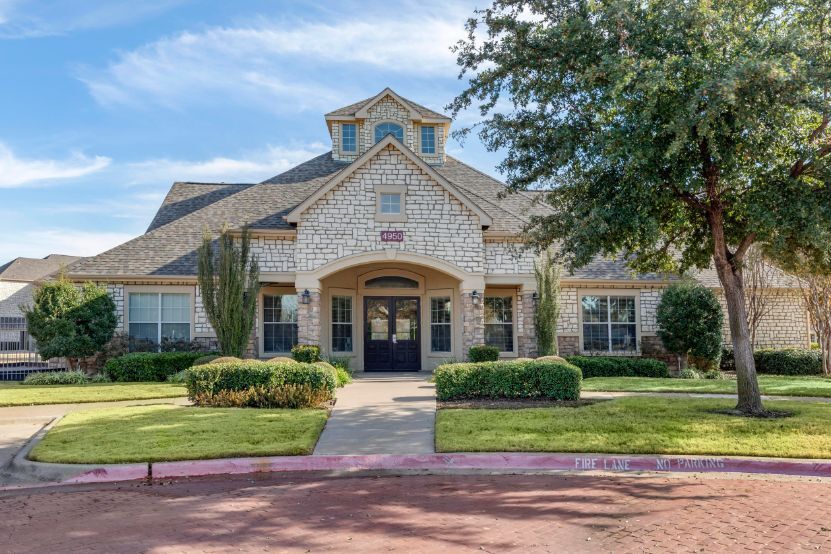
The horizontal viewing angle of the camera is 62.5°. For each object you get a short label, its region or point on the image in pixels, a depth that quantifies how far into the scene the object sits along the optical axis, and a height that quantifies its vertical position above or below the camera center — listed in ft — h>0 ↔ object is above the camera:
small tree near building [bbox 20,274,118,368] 64.64 +1.47
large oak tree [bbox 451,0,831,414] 35.37 +11.40
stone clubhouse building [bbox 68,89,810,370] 67.87 +5.52
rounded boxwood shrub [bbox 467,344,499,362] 63.16 -2.16
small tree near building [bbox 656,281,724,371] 70.49 +0.49
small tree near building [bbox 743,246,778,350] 72.90 +4.14
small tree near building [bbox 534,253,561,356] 69.36 +2.04
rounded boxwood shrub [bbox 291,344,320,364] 60.54 -1.92
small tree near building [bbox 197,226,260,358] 64.28 +3.96
